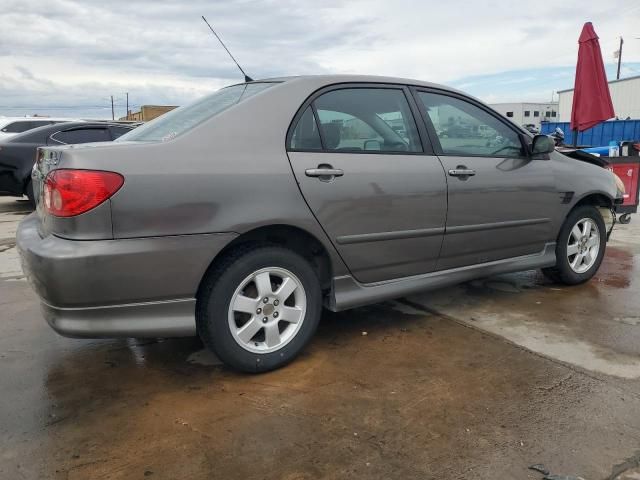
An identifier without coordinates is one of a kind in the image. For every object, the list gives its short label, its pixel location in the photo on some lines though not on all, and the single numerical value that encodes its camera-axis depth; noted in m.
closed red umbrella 7.25
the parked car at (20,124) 12.34
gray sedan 2.49
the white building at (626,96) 30.14
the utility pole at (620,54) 46.85
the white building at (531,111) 68.06
